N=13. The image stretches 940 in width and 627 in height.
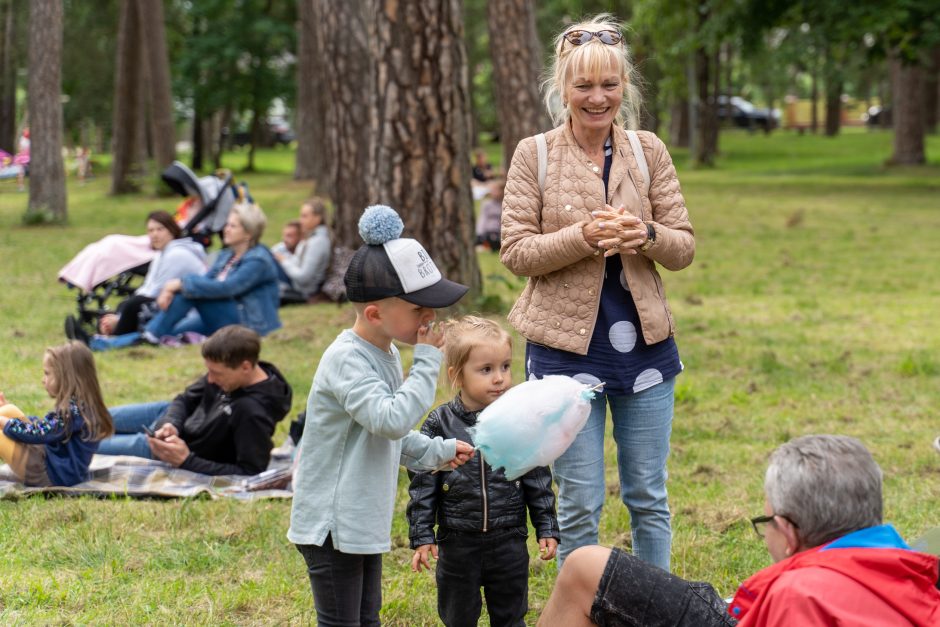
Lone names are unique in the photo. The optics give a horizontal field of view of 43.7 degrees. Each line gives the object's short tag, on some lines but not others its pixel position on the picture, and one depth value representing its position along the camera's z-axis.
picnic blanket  6.09
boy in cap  3.46
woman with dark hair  10.23
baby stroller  10.55
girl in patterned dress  5.96
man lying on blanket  6.33
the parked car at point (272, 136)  57.84
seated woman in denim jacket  9.66
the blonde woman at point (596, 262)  3.85
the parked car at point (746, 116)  61.92
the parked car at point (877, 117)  58.22
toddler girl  3.91
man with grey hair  2.54
